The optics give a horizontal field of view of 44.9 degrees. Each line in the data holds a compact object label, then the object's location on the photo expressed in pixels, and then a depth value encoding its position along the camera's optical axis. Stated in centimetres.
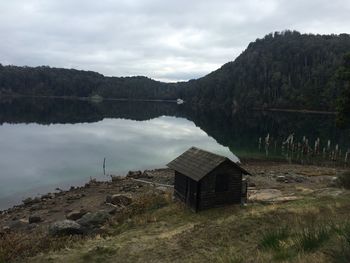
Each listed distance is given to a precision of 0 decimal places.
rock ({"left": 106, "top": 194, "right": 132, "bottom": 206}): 3244
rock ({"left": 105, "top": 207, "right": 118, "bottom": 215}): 2920
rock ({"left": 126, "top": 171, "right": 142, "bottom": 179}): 4758
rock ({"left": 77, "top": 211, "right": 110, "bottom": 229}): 2552
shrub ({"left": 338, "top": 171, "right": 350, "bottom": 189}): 3130
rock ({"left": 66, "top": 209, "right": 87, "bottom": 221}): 3022
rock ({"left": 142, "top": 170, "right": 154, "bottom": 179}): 4696
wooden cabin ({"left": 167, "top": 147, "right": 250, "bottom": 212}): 2617
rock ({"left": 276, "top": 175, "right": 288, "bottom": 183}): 4266
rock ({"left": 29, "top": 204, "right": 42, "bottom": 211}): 3516
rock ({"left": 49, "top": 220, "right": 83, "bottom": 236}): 2307
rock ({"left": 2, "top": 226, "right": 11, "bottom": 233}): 2728
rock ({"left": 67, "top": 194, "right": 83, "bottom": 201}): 3800
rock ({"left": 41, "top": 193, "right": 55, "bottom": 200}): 3965
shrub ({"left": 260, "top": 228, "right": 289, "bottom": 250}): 1248
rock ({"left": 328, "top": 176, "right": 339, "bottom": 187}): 3355
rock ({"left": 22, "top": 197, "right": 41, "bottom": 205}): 3772
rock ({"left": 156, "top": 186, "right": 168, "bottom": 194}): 3589
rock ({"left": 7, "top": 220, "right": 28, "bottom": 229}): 2913
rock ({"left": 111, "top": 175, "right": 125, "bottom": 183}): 4644
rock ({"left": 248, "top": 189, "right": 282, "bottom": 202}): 2952
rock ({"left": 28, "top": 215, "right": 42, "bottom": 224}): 3056
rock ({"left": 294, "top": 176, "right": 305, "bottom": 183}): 4238
